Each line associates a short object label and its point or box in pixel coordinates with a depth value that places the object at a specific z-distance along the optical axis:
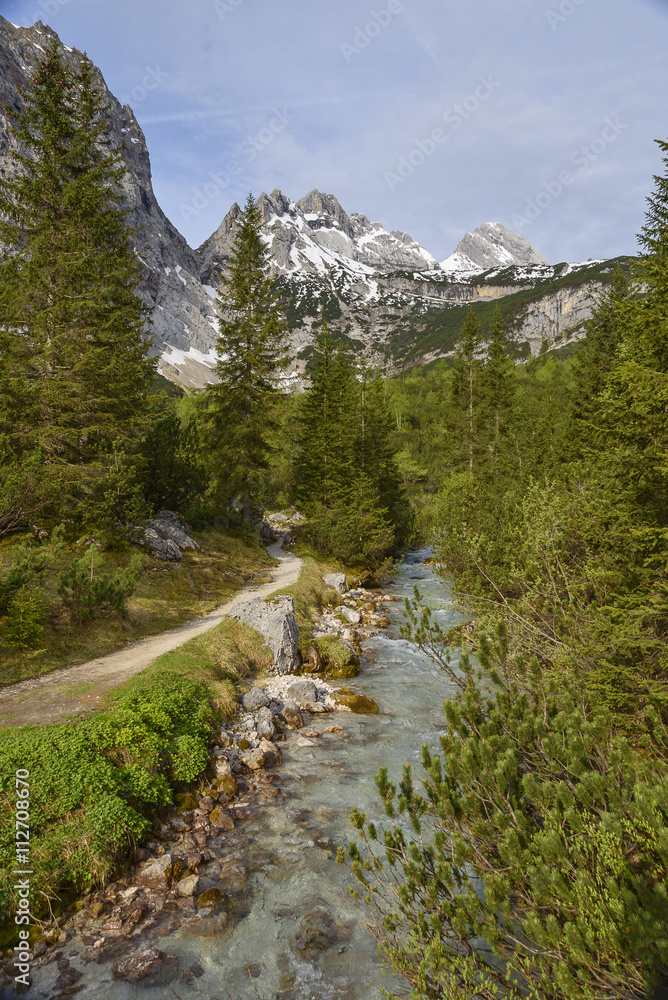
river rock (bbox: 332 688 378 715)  12.39
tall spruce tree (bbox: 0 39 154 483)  14.71
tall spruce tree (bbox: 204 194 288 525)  25.78
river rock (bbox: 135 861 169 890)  6.56
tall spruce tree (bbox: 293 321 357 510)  29.88
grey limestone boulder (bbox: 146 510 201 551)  20.06
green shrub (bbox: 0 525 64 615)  10.37
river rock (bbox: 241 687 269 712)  11.61
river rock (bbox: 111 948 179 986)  5.35
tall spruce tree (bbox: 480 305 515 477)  33.11
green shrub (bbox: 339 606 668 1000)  2.89
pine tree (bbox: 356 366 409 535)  31.91
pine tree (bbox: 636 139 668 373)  6.75
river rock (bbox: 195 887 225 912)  6.37
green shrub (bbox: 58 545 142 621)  12.20
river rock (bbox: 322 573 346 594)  23.73
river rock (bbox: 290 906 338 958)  5.94
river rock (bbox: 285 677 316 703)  12.52
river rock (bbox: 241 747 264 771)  9.55
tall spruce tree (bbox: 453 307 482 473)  33.56
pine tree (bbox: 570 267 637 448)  22.91
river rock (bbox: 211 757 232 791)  9.04
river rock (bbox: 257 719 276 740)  10.63
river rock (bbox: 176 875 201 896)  6.53
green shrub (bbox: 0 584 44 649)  10.41
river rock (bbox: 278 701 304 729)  11.48
